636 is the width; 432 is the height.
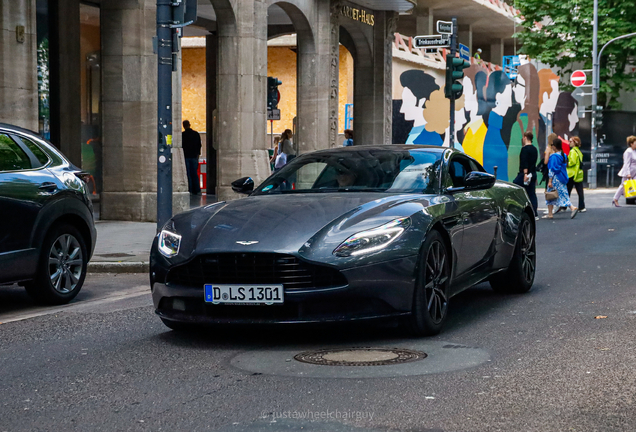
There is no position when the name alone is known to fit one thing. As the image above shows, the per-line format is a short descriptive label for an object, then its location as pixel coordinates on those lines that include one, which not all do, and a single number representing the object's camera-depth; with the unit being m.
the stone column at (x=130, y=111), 17.91
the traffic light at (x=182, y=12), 12.41
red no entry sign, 41.81
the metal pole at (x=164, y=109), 12.41
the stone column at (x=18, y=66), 15.02
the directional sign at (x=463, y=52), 21.88
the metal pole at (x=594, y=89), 39.97
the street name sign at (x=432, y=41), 21.09
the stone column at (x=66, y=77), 21.08
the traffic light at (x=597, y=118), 39.59
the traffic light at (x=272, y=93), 29.80
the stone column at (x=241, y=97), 21.42
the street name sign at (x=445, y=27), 20.89
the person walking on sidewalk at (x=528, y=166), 19.98
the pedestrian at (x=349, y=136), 26.30
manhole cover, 5.95
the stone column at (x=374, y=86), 29.55
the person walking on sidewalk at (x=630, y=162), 21.83
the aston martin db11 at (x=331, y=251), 6.28
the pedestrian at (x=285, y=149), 25.64
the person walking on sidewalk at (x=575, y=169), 22.94
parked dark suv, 8.30
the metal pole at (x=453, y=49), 21.21
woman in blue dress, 21.56
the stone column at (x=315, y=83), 25.23
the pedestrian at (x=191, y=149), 26.92
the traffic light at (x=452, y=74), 20.64
